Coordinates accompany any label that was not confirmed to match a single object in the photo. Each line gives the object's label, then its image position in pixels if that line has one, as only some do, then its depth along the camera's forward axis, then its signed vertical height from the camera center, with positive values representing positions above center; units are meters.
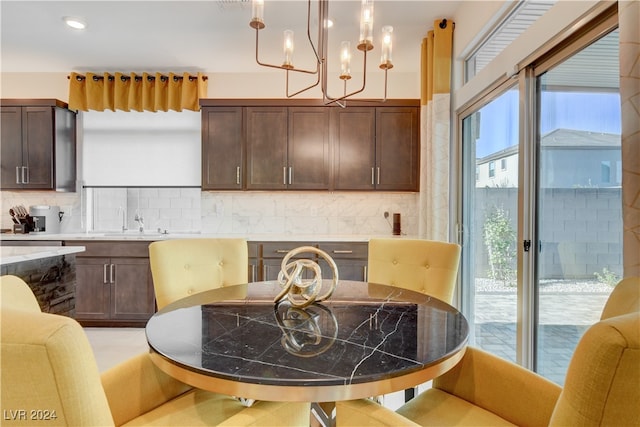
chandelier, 1.42 +0.79
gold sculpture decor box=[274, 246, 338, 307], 1.33 -0.31
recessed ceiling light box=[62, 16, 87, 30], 2.82 +1.59
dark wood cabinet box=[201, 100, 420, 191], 3.54 +0.67
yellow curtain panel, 2.86 +1.34
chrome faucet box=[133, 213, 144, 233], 3.82 -0.14
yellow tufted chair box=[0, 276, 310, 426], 0.50 -0.26
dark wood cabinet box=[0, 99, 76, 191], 3.57 +0.68
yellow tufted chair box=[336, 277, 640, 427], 0.50 -0.51
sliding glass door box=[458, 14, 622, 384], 1.54 +0.06
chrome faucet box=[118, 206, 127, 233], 3.91 -0.09
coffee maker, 3.65 -0.10
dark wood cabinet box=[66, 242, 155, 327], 3.35 -0.76
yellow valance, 3.71 +1.31
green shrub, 2.23 -0.24
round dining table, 0.79 -0.39
